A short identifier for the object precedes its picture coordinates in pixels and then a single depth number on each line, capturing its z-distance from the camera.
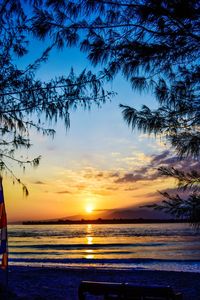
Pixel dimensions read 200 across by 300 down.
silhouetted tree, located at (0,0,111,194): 3.88
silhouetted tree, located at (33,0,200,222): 3.65
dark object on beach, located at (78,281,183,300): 3.90
